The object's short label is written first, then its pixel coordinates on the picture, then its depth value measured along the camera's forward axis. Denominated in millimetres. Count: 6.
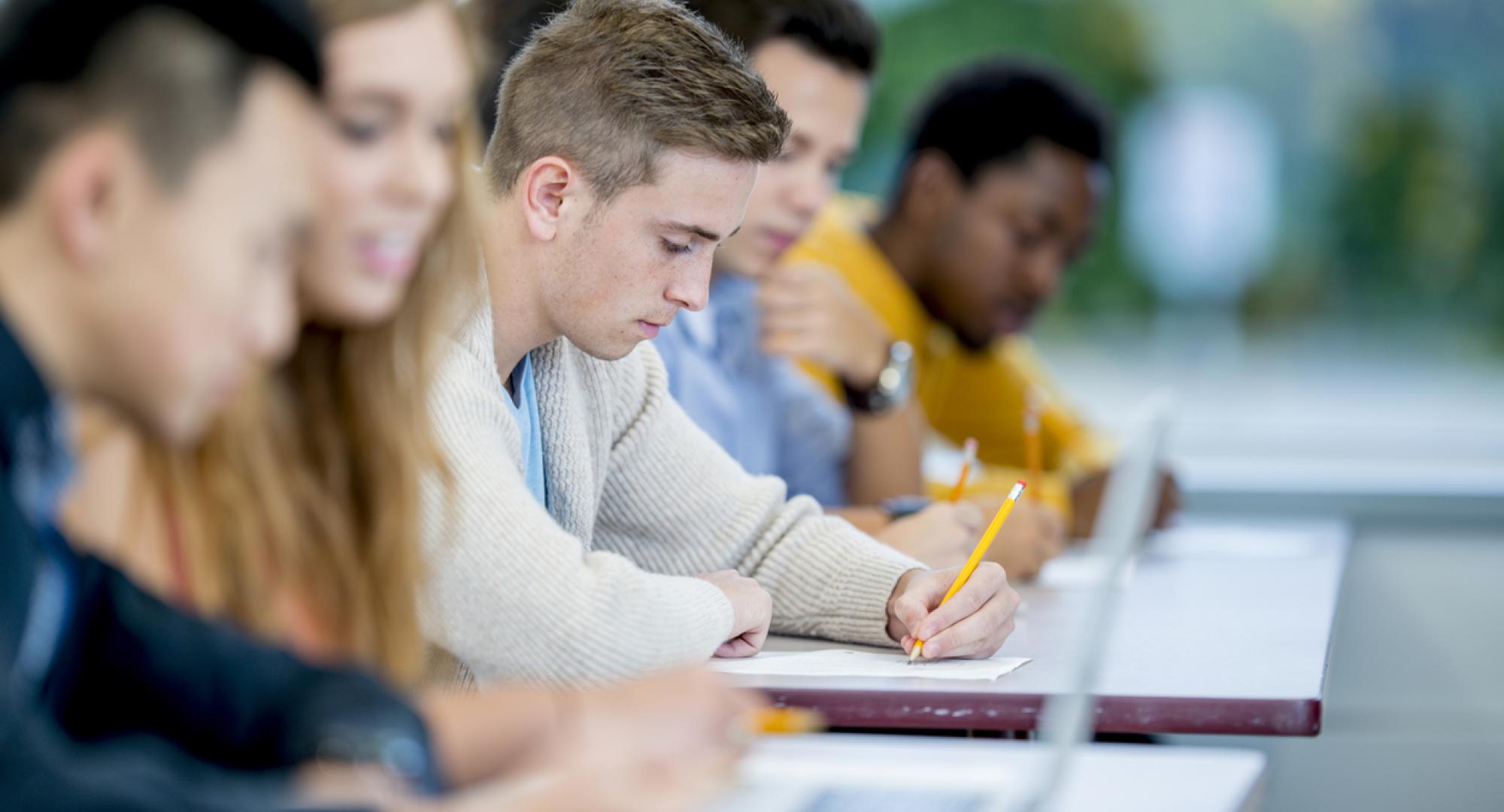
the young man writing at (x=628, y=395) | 3262
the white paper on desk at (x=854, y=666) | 3324
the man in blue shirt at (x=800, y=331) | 4033
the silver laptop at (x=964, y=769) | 2927
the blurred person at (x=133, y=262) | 2724
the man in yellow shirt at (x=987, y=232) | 4665
